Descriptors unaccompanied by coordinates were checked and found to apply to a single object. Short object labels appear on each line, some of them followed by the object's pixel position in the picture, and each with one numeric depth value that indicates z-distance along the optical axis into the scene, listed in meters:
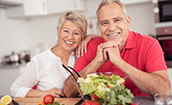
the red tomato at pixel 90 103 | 0.94
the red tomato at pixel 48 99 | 1.20
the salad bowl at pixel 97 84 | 0.98
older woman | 1.67
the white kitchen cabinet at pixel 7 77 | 2.97
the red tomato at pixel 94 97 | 0.99
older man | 1.27
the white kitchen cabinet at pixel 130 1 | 3.00
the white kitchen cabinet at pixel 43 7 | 3.41
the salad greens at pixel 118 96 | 0.87
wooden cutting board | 1.26
